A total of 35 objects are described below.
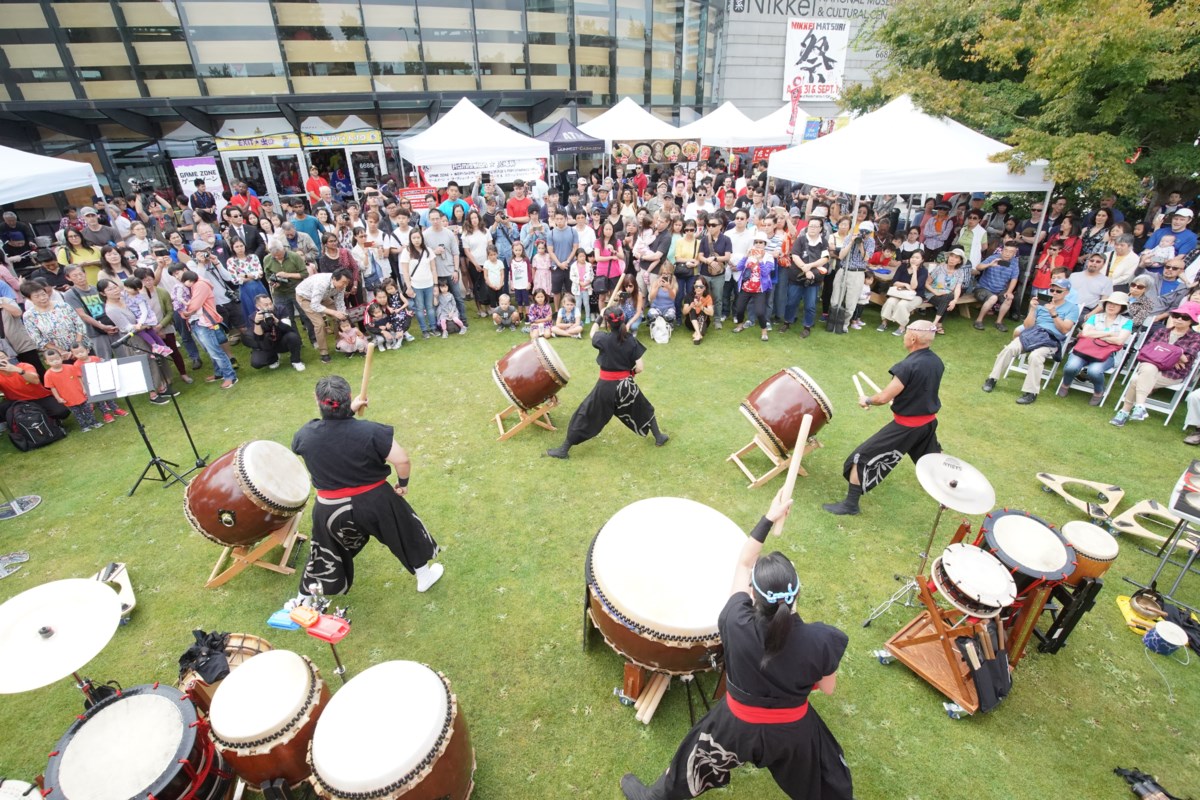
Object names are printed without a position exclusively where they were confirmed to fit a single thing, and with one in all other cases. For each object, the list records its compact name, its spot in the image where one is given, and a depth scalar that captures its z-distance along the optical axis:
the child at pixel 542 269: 8.20
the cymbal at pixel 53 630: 2.35
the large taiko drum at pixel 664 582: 2.80
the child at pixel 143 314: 6.39
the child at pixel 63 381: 5.72
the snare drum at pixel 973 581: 2.89
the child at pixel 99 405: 5.88
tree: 6.77
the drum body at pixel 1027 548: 3.03
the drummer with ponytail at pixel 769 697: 2.11
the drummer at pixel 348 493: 3.39
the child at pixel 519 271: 8.29
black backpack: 5.84
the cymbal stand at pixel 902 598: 3.69
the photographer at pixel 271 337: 7.05
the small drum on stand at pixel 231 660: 2.91
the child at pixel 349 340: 7.66
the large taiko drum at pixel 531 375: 5.48
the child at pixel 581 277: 8.20
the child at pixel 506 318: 8.61
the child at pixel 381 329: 7.92
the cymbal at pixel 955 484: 3.18
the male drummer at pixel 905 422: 4.15
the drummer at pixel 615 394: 4.93
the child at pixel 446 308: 8.38
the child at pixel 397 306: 7.95
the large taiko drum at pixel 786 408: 4.69
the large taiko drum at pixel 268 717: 2.48
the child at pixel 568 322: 8.17
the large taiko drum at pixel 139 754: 2.27
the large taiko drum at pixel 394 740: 2.22
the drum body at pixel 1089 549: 3.21
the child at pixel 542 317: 8.22
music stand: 4.51
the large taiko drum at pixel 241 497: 3.80
